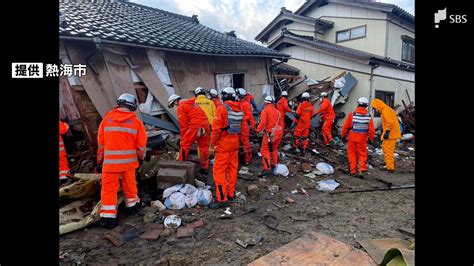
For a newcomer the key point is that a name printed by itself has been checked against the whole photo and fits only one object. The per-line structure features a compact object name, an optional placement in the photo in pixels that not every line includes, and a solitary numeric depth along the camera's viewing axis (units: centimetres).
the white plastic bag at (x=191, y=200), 460
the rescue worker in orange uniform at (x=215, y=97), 749
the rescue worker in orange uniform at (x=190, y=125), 567
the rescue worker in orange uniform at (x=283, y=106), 836
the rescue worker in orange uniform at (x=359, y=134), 624
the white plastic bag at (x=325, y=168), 671
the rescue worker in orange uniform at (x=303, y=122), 816
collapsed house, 625
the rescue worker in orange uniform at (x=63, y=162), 525
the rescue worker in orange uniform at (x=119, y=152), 387
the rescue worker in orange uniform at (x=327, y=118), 877
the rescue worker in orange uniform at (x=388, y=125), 652
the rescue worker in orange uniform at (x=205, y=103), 664
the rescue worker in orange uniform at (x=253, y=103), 883
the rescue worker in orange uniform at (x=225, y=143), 465
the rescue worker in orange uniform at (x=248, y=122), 665
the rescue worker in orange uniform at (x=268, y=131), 637
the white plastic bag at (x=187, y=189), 474
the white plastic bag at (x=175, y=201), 450
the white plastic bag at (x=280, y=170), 645
